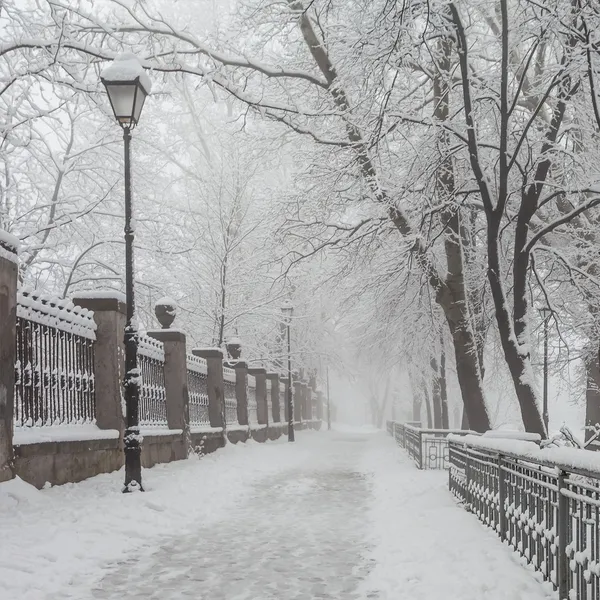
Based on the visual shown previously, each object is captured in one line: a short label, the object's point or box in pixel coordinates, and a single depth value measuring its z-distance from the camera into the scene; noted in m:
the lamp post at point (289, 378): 28.11
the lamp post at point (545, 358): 18.18
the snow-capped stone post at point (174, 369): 14.94
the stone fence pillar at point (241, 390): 23.34
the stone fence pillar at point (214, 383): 19.00
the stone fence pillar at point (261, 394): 27.59
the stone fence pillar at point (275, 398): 31.27
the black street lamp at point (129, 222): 9.50
